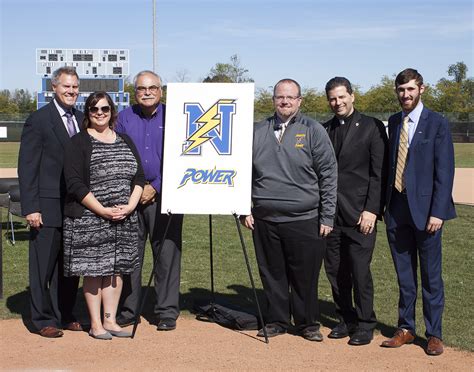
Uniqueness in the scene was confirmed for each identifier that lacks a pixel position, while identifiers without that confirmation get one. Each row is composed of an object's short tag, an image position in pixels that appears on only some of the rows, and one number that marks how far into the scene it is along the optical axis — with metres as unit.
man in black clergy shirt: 5.97
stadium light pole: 33.47
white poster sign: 6.11
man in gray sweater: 5.98
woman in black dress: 5.91
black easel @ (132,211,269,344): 6.09
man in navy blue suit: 5.69
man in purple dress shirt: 6.38
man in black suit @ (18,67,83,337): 6.13
